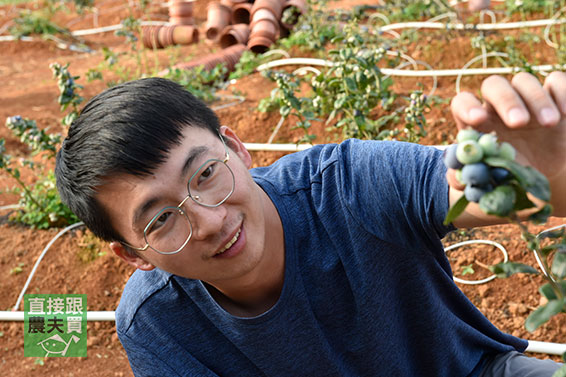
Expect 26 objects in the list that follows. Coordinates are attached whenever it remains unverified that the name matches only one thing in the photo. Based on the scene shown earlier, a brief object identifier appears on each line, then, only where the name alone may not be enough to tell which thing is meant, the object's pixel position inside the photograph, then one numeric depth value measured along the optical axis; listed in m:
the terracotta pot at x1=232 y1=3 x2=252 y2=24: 6.59
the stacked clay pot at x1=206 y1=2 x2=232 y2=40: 6.44
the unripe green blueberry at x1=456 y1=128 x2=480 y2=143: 0.66
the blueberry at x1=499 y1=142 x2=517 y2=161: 0.65
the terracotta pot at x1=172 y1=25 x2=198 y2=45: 6.84
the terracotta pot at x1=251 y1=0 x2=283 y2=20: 5.93
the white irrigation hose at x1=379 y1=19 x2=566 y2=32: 4.76
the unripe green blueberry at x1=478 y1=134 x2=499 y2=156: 0.64
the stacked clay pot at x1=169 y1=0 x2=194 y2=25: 7.16
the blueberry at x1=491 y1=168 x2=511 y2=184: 0.65
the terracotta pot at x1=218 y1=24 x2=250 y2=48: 6.03
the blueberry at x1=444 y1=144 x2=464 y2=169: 0.69
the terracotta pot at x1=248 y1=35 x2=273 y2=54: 5.58
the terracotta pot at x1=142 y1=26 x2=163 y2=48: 6.90
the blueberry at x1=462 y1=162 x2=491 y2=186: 0.64
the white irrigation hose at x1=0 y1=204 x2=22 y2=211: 3.55
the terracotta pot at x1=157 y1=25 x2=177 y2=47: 6.89
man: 1.27
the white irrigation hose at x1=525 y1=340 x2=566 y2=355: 2.13
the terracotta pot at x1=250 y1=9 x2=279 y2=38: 5.69
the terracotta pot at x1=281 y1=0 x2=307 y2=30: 5.92
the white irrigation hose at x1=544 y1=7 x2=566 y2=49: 4.32
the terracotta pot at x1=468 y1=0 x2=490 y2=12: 4.70
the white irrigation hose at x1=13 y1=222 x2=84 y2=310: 2.94
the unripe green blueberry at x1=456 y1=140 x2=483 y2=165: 0.64
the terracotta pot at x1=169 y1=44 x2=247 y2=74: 5.30
